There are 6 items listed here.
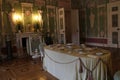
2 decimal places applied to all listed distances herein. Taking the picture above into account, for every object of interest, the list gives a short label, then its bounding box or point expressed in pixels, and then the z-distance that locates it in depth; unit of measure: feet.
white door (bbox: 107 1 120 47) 14.95
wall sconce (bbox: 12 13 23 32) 13.59
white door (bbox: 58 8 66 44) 15.96
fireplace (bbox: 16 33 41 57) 13.64
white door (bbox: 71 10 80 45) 17.71
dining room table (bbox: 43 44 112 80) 5.41
